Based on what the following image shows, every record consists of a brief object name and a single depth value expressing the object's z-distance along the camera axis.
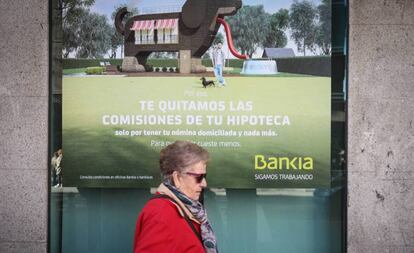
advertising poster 5.97
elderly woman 3.64
